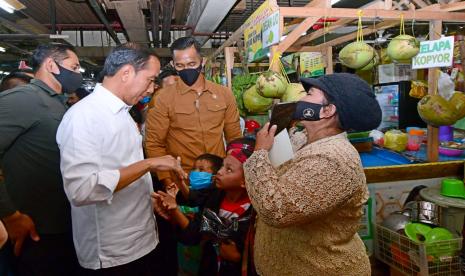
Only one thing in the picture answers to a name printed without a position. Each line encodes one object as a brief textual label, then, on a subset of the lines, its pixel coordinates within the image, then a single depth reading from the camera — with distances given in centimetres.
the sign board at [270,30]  261
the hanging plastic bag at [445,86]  307
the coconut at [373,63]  316
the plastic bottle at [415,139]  392
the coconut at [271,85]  274
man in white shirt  155
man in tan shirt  291
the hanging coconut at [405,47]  272
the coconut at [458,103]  295
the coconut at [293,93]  289
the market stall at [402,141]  270
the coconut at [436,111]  298
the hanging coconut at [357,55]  270
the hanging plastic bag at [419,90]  366
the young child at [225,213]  202
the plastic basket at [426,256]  263
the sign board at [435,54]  278
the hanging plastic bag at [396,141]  384
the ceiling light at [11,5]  334
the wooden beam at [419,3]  378
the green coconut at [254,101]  369
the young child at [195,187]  244
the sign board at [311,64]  454
